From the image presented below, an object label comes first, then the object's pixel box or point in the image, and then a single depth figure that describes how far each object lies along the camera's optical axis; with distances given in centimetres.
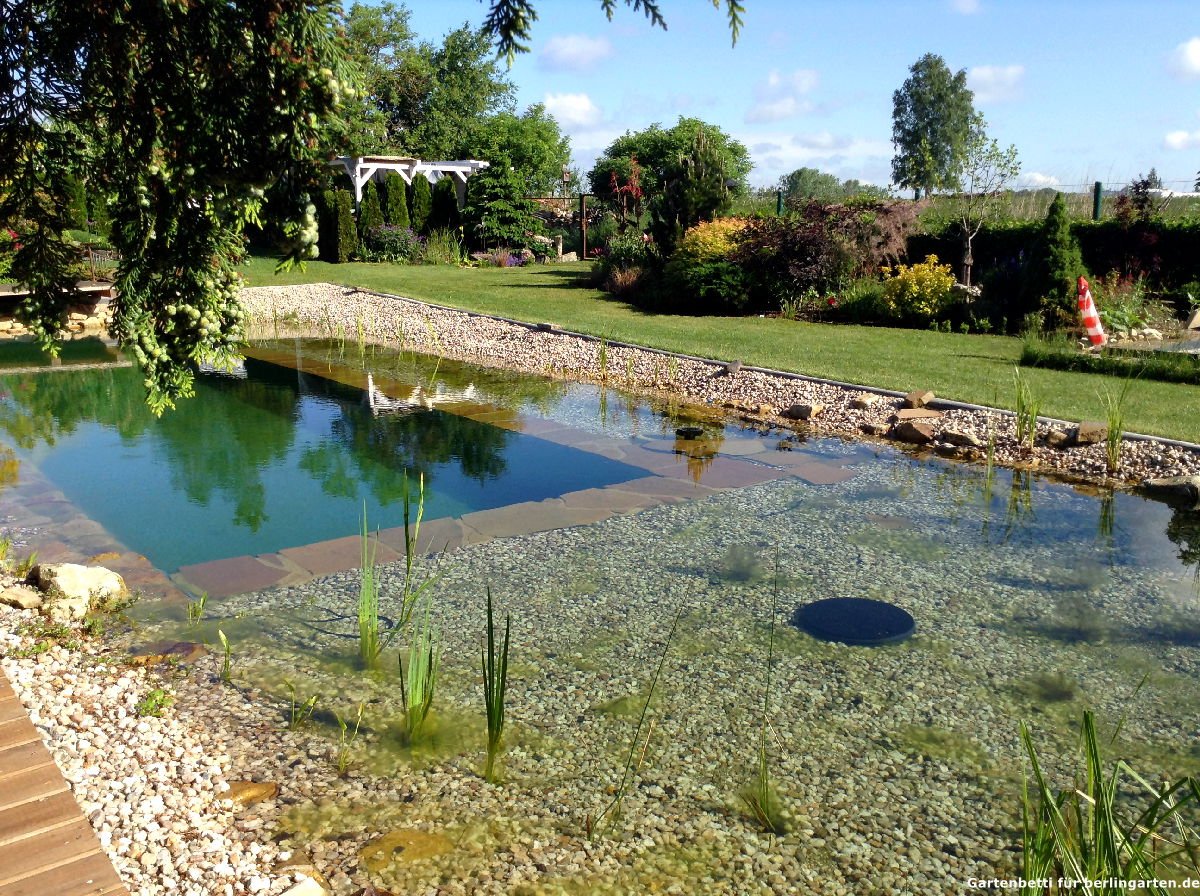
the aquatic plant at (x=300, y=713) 381
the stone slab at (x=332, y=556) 562
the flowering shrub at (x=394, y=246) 2475
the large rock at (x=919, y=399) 888
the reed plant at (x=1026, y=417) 758
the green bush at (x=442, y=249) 2441
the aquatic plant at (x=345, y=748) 351
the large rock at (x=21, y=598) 464
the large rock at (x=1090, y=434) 752
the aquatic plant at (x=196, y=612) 480
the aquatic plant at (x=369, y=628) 425
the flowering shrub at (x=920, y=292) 1384
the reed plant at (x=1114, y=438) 711
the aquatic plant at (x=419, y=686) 362
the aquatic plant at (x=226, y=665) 409
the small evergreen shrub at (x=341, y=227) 2473
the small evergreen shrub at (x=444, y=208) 2592
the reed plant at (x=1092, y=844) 206
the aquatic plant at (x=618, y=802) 319
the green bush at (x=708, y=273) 1515
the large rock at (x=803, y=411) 906
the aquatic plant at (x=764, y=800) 321
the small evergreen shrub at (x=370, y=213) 2516
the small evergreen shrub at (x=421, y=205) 2592
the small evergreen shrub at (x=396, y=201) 2541
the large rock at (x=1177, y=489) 664
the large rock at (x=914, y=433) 820
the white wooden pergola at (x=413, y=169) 2603
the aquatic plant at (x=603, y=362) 1111
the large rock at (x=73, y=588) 466
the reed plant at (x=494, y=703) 317
